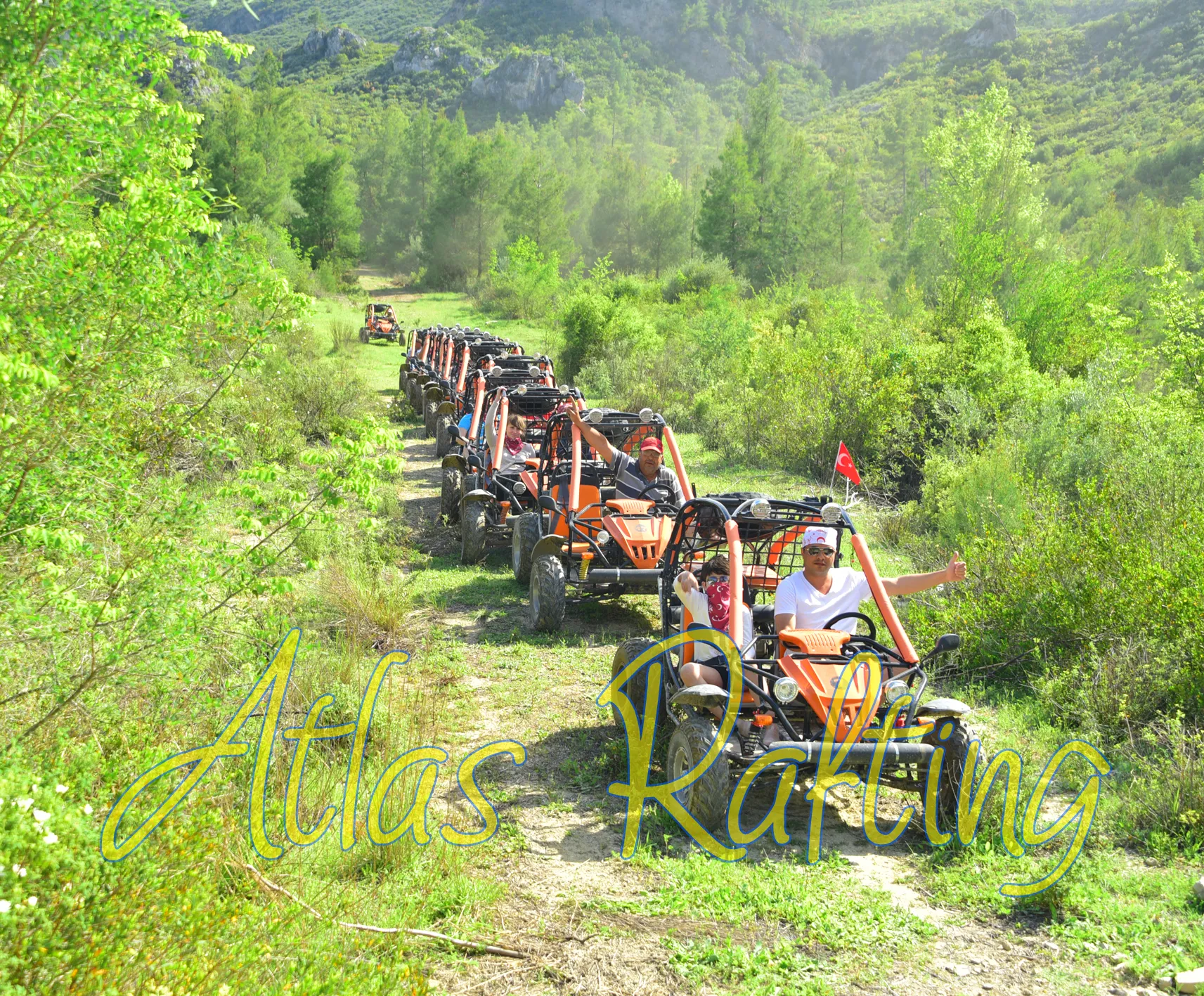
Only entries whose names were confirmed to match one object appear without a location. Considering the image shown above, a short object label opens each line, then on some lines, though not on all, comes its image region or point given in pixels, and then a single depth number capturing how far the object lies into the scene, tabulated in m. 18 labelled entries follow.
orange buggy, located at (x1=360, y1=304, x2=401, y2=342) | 31.38
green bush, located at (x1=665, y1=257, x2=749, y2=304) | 35.31
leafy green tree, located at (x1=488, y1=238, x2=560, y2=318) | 41.75
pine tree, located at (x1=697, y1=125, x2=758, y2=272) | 40.94
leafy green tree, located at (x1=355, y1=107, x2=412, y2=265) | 60.28
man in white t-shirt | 5.22
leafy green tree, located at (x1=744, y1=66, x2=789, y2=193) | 43.00
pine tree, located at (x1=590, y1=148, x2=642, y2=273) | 55.19
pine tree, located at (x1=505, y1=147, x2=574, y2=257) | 50.88
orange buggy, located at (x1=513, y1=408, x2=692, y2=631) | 7.63
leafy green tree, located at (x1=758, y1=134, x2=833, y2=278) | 41.34
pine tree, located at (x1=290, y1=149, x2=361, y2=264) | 46.62
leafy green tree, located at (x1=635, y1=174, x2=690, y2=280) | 51.94
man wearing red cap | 8.58
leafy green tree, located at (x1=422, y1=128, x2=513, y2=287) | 51.66
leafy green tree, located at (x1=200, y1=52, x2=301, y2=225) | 41.72
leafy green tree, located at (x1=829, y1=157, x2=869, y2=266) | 44.88
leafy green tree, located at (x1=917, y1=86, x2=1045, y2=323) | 19.03
